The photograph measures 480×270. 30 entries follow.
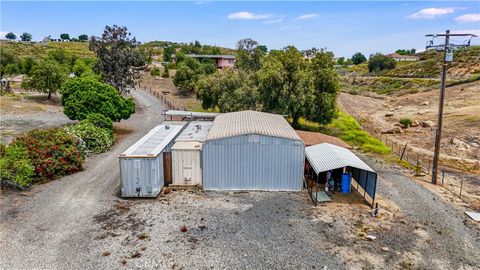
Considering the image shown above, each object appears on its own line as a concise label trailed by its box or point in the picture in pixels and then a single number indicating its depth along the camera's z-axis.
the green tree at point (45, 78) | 42.03
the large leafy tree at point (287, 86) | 29.23
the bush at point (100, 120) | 25.72
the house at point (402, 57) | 133.44
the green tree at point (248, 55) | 45.81
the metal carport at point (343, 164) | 16.38
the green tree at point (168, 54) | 99.25
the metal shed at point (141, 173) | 16.19
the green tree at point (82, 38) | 173.80
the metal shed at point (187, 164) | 17.64
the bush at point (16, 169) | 16.78
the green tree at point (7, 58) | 62.17
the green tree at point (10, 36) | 185.29
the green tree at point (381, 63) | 103.56
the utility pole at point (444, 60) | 17.72
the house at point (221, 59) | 78.94
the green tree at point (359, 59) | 155.00
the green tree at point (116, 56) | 38.44
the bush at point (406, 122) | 37.53
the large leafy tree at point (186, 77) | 53.25
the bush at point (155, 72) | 67.81
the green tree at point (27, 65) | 58.18
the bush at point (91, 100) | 27.52
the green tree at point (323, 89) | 30.11
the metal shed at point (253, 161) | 17.31
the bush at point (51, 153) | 18.30
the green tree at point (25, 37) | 161.12
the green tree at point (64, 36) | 189.36
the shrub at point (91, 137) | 23.14
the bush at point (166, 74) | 66.64
